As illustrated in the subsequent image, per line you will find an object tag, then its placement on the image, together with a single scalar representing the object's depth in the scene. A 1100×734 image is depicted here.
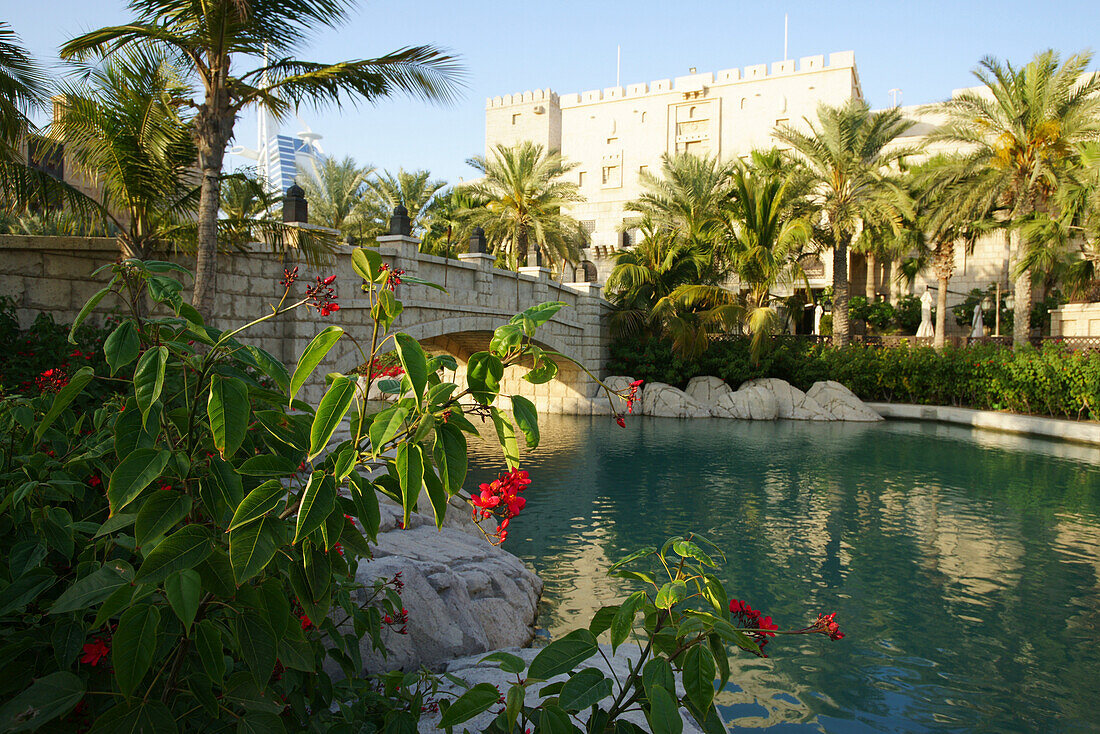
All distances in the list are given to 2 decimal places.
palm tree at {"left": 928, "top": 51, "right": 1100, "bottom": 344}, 18.41
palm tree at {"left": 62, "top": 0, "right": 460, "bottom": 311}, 8.10
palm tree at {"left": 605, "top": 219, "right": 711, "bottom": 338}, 22.83
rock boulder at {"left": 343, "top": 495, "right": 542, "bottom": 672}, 4.16
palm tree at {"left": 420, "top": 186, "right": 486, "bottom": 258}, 26.98
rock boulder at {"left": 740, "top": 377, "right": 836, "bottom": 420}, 20.16
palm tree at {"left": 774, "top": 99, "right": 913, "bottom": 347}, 21.80
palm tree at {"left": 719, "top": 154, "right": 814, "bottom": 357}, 21.52
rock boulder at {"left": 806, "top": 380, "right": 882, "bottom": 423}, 19.77
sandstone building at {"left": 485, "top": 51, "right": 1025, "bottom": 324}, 39.81
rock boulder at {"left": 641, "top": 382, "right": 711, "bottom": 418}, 20.69
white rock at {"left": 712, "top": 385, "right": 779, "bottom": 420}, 20.28
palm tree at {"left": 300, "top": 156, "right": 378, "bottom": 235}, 28.36
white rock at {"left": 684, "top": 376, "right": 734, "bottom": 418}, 21.59
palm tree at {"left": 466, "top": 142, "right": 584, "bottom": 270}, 25.47
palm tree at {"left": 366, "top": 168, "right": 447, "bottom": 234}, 29.55
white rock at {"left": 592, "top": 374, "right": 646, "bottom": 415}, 20.90
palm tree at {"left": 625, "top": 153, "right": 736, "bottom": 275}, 24.30
